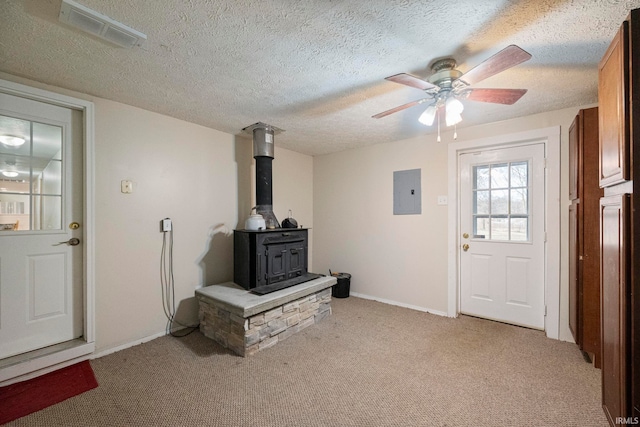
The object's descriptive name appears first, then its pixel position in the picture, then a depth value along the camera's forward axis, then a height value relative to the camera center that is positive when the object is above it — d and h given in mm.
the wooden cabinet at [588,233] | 2025 -156
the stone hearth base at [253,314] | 2281 -951
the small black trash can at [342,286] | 3850 -1066
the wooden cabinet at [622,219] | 1051 -26
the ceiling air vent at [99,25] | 1272 +993
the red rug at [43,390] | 1655 -1209
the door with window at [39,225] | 1969 -77
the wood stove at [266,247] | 2707 -361
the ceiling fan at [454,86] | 1448 +806
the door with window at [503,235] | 2754 -239
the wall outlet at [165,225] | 2658 -103
